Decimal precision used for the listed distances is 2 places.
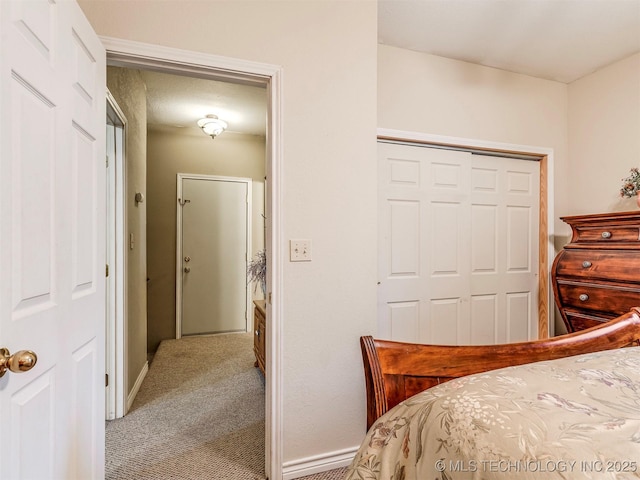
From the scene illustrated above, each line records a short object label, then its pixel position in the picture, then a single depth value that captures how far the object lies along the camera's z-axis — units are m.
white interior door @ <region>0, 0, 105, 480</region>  0.80
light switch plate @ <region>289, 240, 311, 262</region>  1.64
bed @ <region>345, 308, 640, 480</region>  0.51
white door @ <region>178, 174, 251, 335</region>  4.04
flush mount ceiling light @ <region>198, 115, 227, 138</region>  3.69
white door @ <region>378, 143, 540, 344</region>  2.40
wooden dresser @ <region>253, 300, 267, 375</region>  2.66
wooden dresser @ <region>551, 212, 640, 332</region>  2.01
